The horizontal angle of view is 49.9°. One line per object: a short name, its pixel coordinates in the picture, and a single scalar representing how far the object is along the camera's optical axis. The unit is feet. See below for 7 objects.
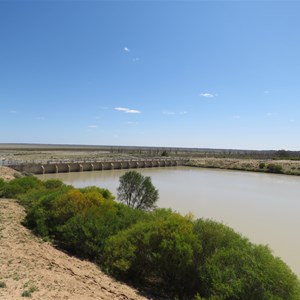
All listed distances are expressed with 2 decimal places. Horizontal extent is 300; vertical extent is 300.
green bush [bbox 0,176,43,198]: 52.60
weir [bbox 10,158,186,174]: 119.24
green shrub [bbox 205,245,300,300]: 18.49
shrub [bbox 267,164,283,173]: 174.45
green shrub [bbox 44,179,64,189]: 55.72
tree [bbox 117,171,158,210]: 55.20
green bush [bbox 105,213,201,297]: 22.94
